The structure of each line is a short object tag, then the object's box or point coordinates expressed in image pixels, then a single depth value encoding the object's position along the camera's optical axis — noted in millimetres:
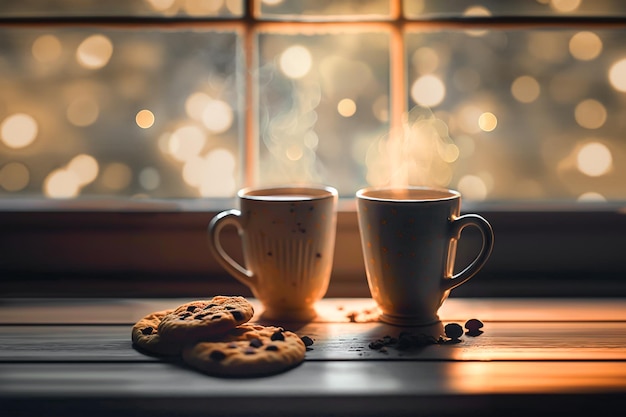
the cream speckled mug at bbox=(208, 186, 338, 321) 819
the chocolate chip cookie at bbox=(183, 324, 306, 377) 655
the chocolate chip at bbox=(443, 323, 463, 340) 774
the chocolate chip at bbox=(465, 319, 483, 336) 789
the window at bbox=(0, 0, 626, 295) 1069
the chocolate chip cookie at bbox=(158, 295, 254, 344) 706
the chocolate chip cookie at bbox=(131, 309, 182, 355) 721
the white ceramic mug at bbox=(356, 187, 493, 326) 782
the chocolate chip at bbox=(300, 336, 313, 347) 750
